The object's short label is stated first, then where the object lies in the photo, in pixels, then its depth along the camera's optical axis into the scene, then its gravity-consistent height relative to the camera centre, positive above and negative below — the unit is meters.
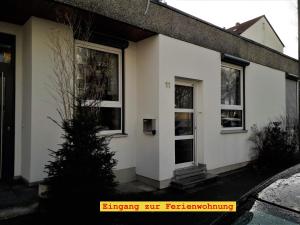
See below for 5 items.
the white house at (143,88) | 4.43 +0.79
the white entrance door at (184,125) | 5.93 -0.09
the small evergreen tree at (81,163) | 3.29 -0.58
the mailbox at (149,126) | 5.31 -0.10
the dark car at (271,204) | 1.46 -0.55
